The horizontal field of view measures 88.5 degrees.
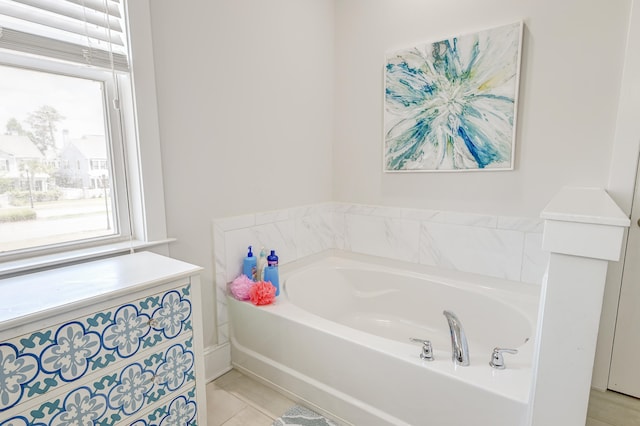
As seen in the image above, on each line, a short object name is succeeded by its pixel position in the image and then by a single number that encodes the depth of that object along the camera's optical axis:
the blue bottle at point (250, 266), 1.99
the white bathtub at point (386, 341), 1.25
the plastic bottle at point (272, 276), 1.97
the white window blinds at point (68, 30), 1.17
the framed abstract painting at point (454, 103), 1.87
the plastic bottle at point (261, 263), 2.02
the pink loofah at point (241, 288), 1.89
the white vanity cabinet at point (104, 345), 0.90
